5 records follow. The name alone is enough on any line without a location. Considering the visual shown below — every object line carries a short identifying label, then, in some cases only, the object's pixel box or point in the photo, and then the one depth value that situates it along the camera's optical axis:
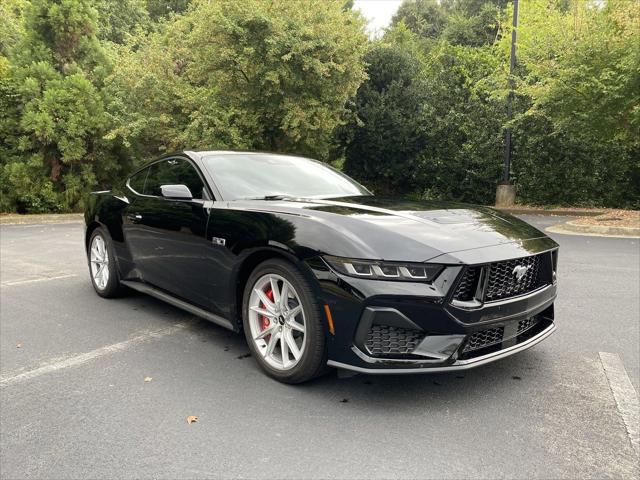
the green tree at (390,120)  19.73
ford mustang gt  2.69
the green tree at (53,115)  15.19
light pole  16.33
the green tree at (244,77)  14.62
